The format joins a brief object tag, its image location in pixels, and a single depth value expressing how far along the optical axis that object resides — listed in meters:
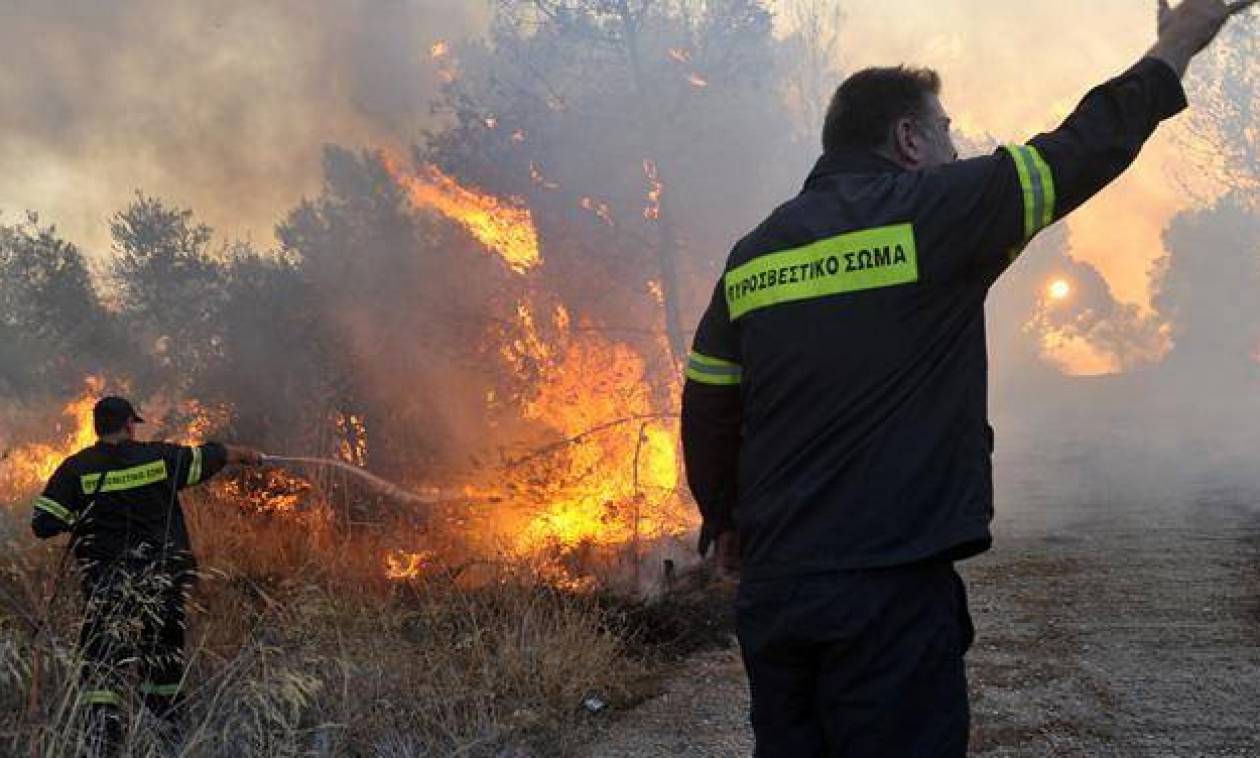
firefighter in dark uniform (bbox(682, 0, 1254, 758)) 1.66
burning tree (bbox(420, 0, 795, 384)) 12.49
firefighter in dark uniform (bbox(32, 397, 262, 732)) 4.94
